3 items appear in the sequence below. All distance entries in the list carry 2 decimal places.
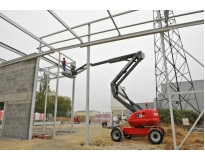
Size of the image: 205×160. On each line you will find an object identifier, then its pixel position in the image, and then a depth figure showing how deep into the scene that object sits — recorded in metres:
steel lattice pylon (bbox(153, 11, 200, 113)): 17.41
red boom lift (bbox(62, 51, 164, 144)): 7.57
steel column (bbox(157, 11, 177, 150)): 5.85
